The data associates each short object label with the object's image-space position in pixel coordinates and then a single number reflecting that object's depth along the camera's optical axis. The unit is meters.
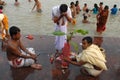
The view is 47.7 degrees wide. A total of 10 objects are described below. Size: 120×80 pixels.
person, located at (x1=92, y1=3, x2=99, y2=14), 6.99
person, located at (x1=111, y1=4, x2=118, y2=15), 6.93
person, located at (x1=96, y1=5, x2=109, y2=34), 5.13
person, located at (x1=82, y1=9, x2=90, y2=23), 6.13
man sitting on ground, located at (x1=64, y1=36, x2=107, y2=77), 2.73
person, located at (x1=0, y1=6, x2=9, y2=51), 4.00
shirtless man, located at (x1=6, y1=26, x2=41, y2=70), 2.77
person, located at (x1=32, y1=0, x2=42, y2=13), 7.24
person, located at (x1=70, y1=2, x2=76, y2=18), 6.56
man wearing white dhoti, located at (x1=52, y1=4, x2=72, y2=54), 3.18
